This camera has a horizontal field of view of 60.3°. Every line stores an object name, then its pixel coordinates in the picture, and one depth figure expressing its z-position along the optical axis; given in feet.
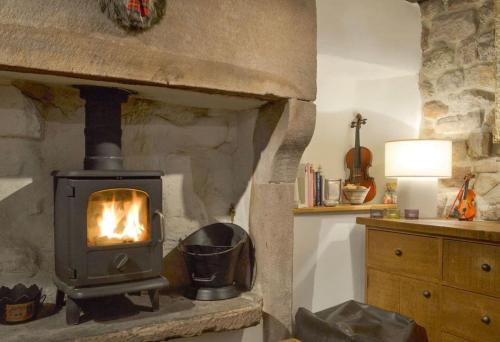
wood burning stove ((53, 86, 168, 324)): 5.33
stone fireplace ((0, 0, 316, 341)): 4.98
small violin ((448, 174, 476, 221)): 8.68
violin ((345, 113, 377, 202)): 9.18
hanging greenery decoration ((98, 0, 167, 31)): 5.03
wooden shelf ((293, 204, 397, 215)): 8.60
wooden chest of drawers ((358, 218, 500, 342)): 6.81
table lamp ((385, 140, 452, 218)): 8.59
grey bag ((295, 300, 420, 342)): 6.98
